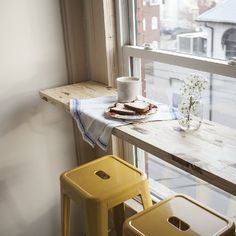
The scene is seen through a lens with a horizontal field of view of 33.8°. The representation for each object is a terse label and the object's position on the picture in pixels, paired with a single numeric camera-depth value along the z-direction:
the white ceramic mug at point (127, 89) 1.52
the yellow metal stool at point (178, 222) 1.23
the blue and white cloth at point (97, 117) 1.38
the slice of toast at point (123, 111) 1.43
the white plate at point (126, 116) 1.40
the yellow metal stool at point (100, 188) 1.40
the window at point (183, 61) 1.39
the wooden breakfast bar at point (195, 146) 1.03
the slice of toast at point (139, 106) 1.43
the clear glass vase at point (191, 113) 1.32
